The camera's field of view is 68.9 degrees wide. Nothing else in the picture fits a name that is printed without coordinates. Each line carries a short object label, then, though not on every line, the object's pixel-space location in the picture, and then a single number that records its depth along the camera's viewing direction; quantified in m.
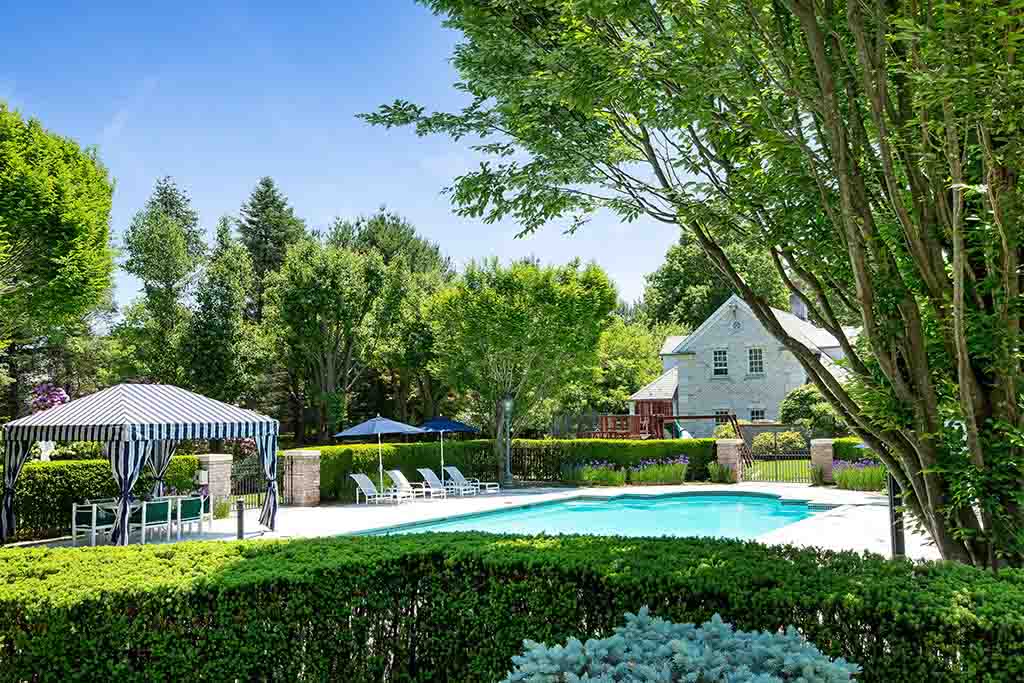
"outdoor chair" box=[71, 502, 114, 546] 12.72
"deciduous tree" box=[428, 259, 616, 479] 23.80
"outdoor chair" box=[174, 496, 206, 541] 13.70
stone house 34.31
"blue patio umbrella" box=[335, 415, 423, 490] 20.30
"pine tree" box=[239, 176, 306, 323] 44.47
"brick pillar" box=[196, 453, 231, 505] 17.09
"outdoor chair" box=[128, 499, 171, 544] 13.03
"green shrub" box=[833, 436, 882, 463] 20.75
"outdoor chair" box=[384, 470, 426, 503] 19.58
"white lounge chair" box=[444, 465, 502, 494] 22.19
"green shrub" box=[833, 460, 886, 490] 19.30
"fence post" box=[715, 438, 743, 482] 22.94
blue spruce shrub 2.79
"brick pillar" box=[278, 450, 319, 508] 19.50
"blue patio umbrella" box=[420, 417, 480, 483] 24.39
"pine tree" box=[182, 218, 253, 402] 32.06
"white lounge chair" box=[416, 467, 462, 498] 20.84
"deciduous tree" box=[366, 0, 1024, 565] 4.43
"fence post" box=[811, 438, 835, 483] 21.23
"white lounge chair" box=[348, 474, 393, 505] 19.34
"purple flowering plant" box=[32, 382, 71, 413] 30.38
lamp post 24.03
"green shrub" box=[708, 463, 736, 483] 22.83
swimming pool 17.03
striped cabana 12.16
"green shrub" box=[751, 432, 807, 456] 26.94
